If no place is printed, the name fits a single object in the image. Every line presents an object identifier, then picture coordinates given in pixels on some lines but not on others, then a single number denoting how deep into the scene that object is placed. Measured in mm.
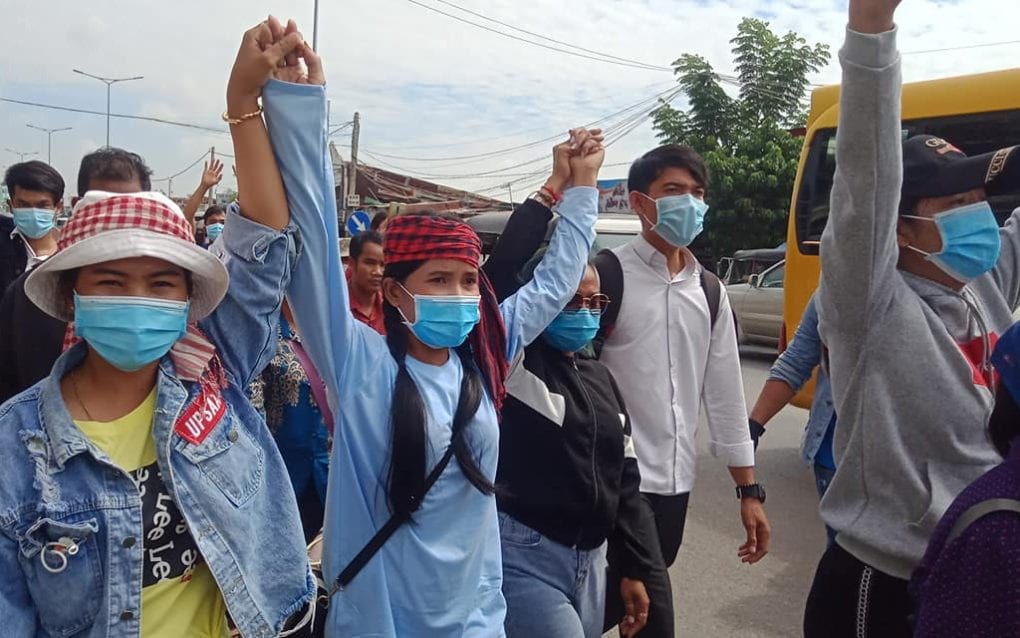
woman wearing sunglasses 2119
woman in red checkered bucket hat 1284
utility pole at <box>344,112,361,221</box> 26500
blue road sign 11828
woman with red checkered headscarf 1635
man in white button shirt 2623
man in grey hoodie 1682
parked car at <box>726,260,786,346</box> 11969
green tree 16312
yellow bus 5609
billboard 31438
